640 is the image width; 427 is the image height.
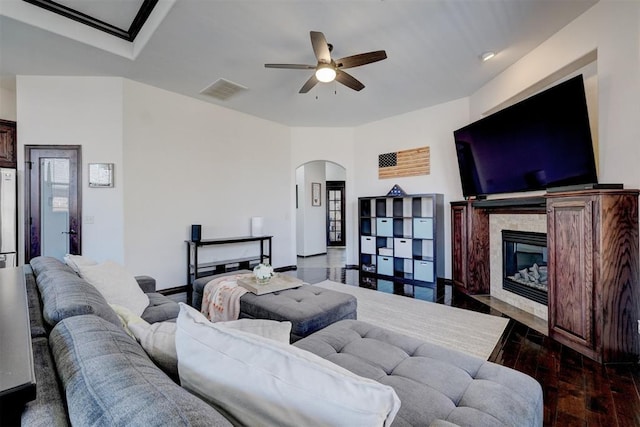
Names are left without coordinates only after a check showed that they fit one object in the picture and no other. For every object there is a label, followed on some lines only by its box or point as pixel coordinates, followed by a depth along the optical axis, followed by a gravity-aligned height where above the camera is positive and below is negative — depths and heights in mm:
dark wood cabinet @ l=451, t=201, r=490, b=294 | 4051 -512
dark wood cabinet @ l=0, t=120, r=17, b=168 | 3672 +944
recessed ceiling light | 3312 +1795
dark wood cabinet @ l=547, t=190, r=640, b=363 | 2207 -485
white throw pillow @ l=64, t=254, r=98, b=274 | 2027 -316
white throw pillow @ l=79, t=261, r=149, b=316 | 1942 -462
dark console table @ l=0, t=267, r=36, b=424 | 554 -311
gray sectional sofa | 561 -380
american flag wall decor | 5070 +922
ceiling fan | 2625 +1485
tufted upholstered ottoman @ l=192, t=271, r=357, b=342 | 2173 -738
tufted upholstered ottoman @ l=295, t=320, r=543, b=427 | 1082 -735
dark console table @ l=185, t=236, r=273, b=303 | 4473 -754
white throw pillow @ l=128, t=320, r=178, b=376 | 935 -427
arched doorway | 7871 +392
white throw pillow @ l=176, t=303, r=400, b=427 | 646 -401
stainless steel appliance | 3527 +35
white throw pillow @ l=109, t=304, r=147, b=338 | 1281 -456
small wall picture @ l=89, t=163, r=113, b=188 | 3873 +566
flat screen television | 2551 +712
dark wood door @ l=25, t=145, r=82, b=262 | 3764 +218
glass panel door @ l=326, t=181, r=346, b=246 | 9405 +29
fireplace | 3260 -629
